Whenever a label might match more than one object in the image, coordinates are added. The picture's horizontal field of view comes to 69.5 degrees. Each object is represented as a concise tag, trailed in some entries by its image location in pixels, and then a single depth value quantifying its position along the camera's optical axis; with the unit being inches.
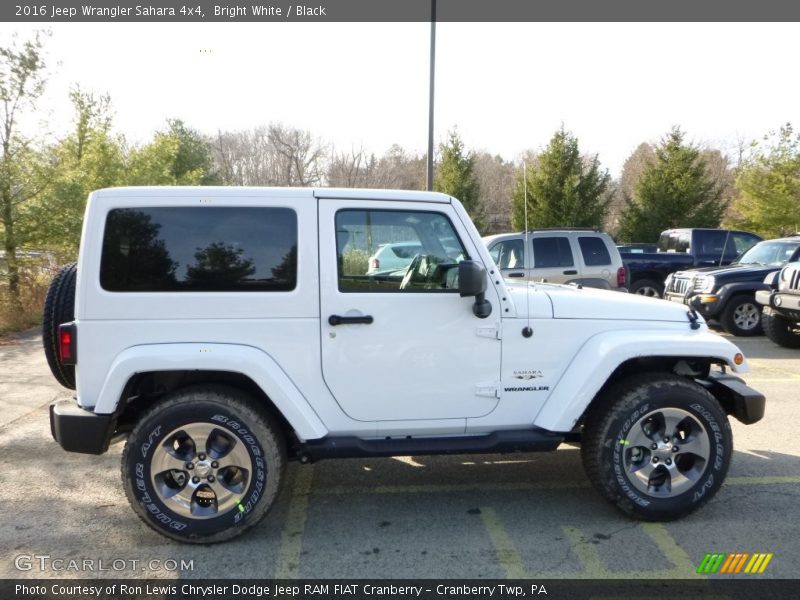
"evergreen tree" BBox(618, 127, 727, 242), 1064.2
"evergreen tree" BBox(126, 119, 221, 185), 711.7
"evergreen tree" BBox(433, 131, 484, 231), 1130.0
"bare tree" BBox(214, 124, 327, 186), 1087.6
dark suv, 394.3
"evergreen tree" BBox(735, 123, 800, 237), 850.8
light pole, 474.7
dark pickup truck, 549.6
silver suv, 397.1
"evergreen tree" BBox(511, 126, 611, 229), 1017.5
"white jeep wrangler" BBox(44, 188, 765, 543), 128.5
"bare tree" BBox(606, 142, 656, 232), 1915.5
